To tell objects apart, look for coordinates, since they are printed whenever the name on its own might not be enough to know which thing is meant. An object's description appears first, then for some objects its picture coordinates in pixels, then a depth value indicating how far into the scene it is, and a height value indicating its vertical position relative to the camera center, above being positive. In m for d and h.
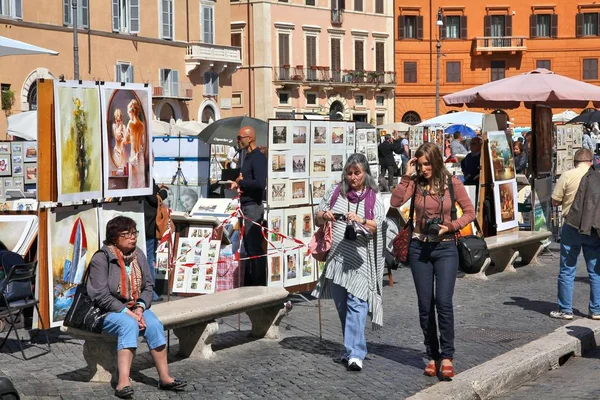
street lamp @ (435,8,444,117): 61.91 +5.84
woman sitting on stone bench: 7.80 -0.92
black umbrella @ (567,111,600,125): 31.17 +0.86
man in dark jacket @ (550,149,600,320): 11.09 -0.73
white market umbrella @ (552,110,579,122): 45.72 +1.31
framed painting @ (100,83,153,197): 9.69 +0.15
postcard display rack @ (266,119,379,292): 12.01 -0.30
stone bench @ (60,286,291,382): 8.15 -1.21
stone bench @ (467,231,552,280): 14.34 -1.20
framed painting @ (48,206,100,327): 9.10 -0.72
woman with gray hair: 8.70 -0.71
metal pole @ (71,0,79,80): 37.06 +3.56
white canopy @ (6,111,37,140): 22.94 +0.63
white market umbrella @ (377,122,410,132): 51.44 +1.14
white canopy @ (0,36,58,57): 11.66 +1.07
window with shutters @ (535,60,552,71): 72.75 +5.28
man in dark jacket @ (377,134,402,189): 34.47 -0.06
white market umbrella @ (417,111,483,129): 34.31 +0.97
